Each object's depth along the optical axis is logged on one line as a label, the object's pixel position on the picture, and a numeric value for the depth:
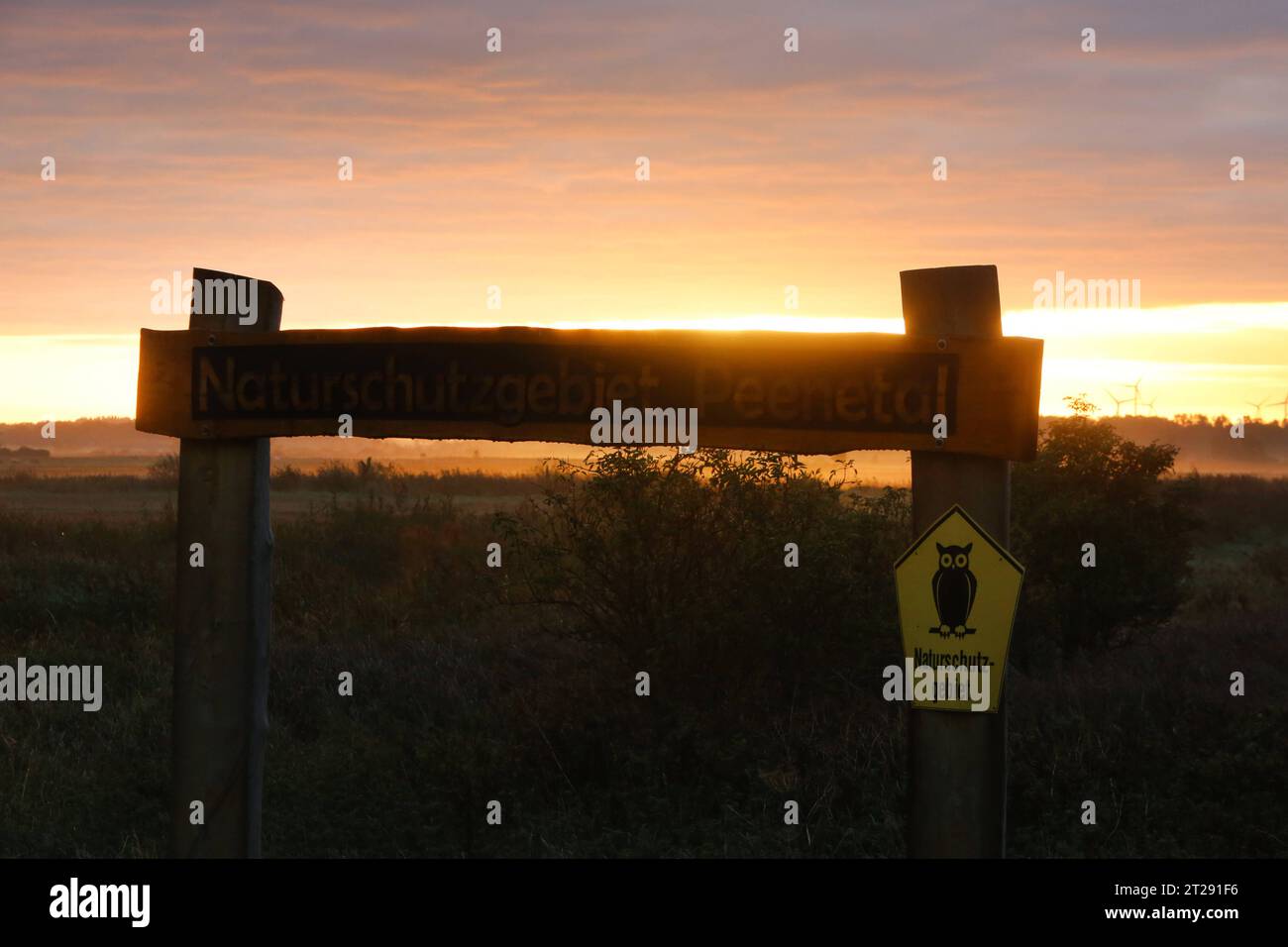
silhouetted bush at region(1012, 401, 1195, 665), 13.18
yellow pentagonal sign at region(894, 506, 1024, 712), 4.30
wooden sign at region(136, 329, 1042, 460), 4.35
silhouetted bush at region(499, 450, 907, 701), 9.21
